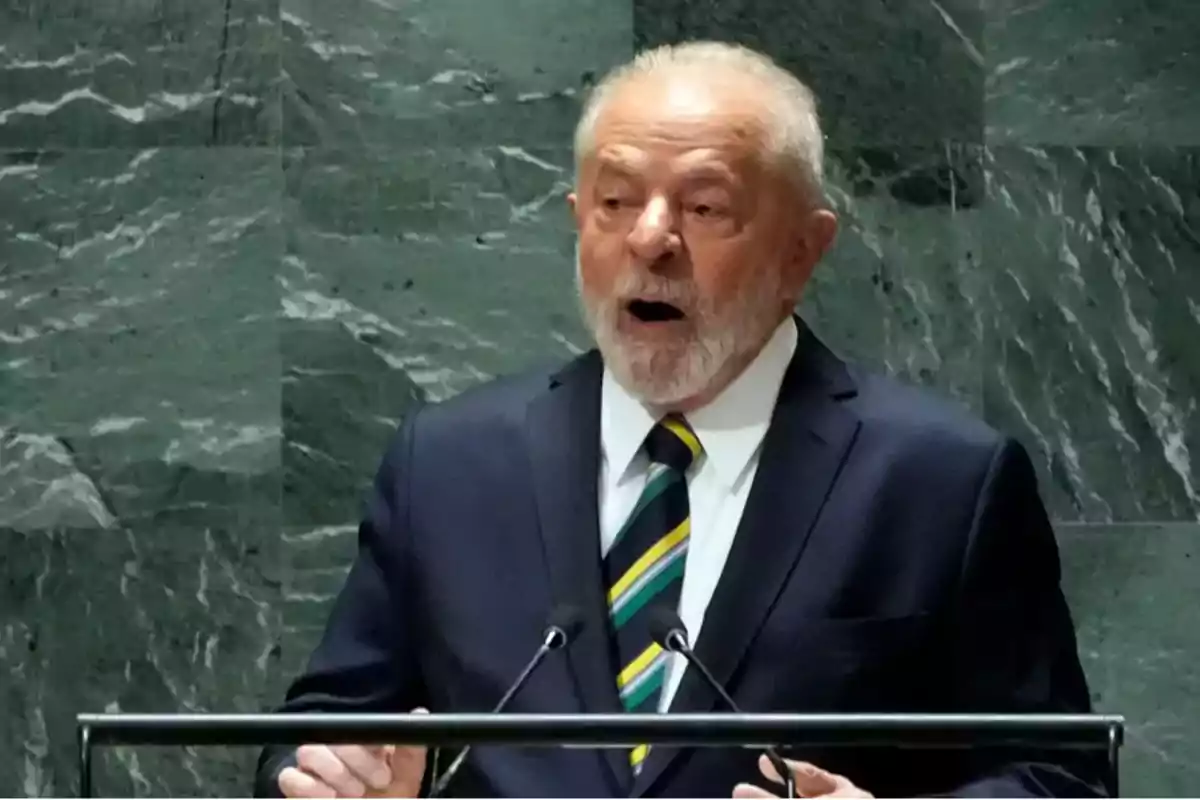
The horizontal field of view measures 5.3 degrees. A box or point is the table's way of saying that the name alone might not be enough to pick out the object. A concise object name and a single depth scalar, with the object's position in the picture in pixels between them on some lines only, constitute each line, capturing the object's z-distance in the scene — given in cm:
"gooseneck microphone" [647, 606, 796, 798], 823
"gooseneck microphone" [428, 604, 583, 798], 824
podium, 810
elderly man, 851
